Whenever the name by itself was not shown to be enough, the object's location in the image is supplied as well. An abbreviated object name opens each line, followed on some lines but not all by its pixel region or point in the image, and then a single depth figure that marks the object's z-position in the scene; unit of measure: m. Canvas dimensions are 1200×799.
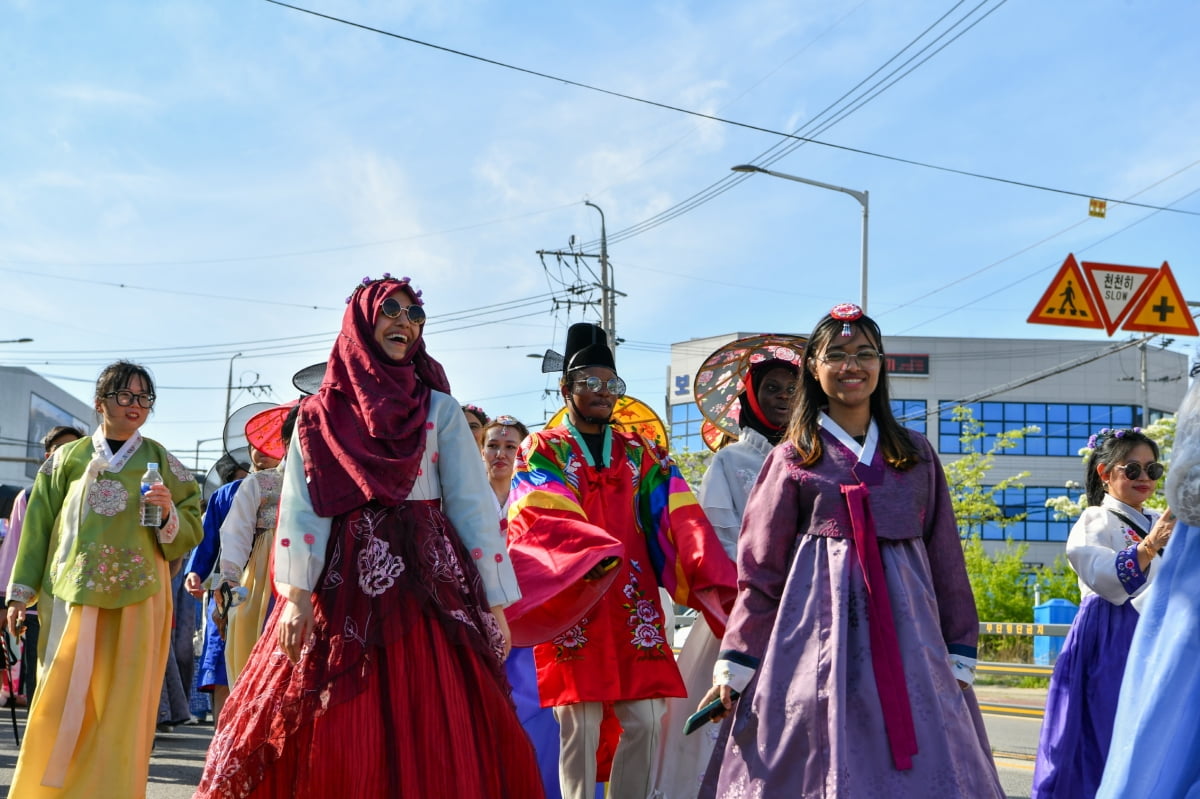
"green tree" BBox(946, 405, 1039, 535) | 32.19
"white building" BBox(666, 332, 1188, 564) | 52.75
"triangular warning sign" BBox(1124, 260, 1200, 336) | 15.09
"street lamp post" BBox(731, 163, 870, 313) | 21.92
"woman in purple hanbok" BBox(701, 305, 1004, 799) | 3.93
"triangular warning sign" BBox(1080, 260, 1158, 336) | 14.95
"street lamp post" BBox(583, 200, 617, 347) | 34.44
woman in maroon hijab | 4.24
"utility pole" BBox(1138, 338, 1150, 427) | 37.24
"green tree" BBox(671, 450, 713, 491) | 39.59
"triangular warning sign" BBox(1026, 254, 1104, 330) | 14.85
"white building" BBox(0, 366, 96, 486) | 64.19
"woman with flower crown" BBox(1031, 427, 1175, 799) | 5.98
